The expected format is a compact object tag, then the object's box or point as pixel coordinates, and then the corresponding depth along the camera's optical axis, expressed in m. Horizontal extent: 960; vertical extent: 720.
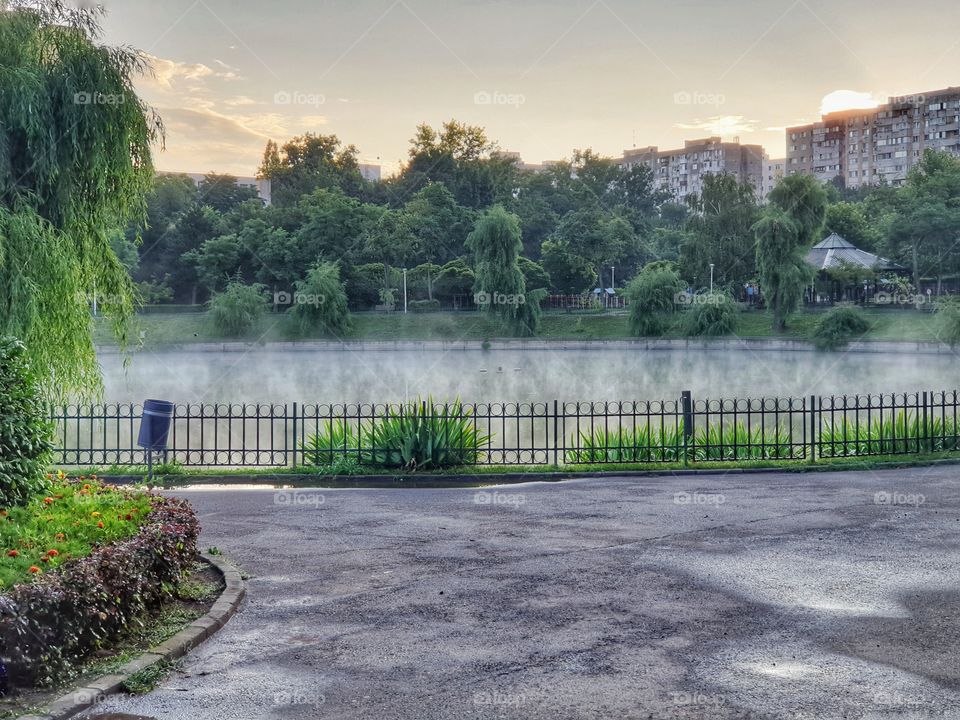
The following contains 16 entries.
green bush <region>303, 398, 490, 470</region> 16.84
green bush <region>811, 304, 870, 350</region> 62.59
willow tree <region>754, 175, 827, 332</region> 66.56
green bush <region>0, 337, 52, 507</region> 8.05
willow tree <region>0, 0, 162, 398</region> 14.16
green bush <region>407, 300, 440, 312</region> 82.44
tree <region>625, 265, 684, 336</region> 71.25
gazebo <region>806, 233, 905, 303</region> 74.19
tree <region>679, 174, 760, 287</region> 78.56
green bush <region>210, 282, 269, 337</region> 74.19
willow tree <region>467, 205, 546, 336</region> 75.00
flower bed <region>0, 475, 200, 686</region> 6.35
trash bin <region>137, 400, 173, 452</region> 15.62
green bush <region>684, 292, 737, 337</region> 67.56
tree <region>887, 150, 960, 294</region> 73.38
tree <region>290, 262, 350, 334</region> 73.38
